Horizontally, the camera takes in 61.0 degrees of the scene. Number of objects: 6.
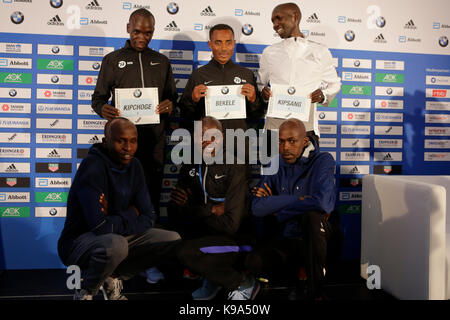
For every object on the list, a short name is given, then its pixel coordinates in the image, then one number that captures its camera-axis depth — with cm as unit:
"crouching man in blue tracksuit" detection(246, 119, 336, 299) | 265
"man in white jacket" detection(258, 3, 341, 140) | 360
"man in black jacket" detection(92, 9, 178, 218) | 349
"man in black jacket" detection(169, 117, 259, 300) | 268
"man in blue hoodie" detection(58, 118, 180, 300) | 247
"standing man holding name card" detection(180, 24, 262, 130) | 349
